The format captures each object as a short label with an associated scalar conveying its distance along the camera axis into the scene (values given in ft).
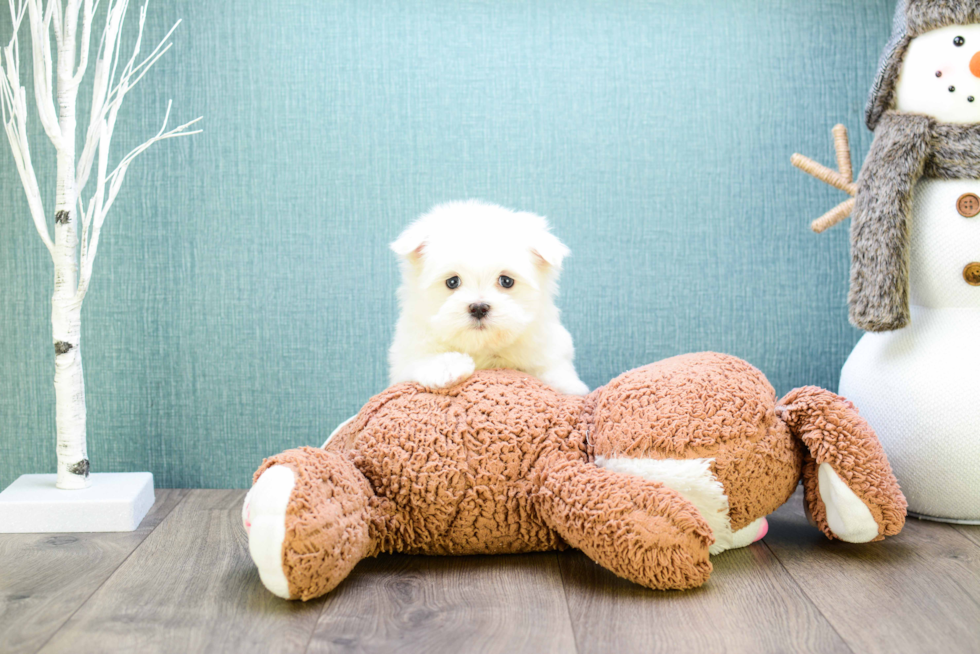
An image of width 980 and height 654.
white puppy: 4.64
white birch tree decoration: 5.33
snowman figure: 5.09
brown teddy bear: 4.11
